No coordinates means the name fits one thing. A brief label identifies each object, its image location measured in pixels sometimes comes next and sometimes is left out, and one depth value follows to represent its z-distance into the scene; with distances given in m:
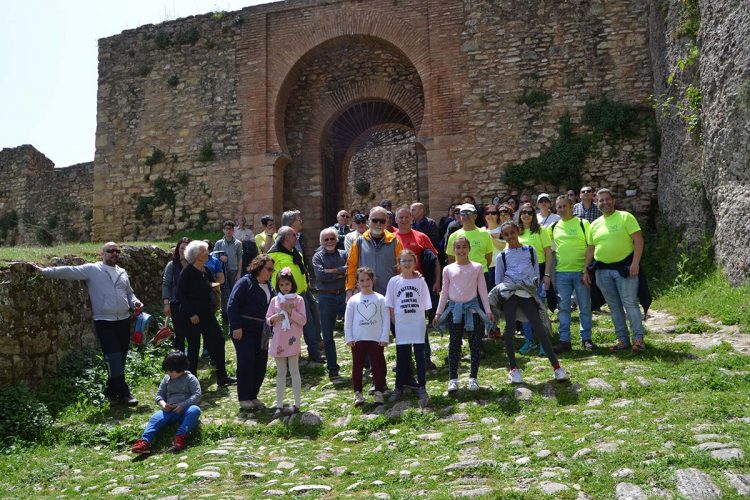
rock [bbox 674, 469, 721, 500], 3.24
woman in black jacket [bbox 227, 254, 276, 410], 6.25
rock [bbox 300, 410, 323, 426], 5.58
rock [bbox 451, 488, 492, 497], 3.58
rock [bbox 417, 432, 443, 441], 4.75
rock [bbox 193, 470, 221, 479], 4.39
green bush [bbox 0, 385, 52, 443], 5.82
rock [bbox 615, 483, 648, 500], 3.32
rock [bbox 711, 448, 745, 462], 3.56
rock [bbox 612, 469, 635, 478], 3.56
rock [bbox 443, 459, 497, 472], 4.03
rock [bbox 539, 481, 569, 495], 3.51
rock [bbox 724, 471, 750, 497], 3.23
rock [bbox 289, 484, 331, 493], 4.01
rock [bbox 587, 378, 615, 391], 5.26
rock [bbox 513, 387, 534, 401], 5.35
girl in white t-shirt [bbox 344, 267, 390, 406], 5.89
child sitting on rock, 5.35
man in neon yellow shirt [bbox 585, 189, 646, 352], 6.55
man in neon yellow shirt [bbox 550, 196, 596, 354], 6.94
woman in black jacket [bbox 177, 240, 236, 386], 7.03
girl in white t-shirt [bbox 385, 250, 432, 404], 5.83
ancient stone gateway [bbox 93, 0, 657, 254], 13.20
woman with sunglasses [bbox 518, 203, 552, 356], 7.12
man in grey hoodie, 6.65
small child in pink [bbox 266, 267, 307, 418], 5.93
